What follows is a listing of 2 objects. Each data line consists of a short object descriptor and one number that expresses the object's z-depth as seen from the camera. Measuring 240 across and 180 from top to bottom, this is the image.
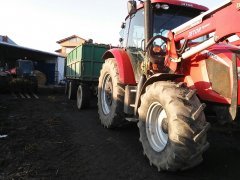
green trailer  6.24
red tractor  2.32
